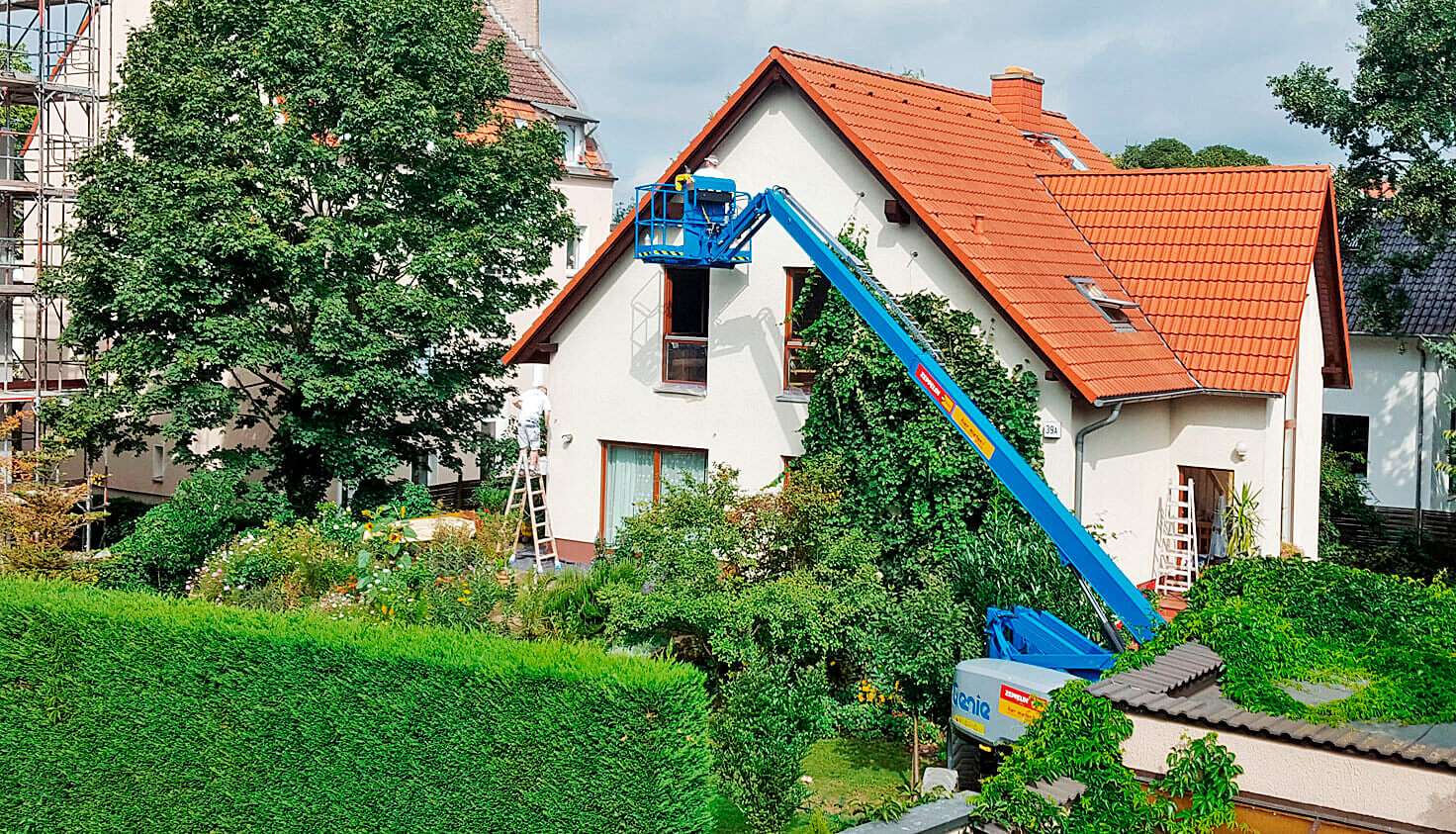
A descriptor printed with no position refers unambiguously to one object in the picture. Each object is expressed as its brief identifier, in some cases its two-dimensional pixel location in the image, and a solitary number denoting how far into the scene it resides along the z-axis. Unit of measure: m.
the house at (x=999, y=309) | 18.53
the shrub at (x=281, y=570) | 17.38
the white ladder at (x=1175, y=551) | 19.80
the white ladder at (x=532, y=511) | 20.73
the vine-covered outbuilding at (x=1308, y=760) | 8.70
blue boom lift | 13.13
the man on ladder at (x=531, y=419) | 21.00
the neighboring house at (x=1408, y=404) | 33.72
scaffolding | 26.89
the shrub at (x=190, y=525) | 21.41
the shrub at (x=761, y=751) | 11.59
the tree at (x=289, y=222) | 21.17
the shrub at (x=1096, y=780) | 9.40
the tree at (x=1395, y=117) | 25.72
